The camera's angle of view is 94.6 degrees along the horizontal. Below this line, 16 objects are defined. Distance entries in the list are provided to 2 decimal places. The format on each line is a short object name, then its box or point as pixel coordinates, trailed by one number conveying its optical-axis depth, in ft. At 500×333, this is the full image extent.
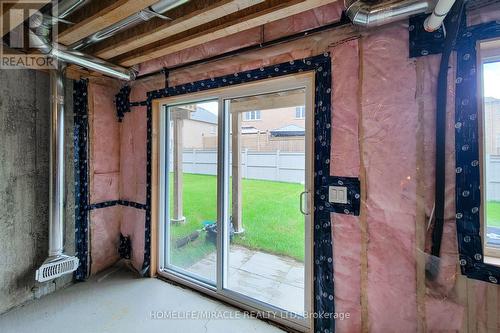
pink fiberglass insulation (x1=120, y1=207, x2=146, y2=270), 8.58
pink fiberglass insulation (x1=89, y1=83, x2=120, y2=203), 8.39
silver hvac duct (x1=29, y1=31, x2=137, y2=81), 5.44
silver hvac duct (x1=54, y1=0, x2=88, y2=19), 4.40
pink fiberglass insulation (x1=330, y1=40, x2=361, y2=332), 4.88
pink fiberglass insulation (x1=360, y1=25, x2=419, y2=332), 4.40
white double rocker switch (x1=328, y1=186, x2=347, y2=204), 4.96
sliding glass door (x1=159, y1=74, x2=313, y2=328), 6.12
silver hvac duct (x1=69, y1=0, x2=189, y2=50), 4.55
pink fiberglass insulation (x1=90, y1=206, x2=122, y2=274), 8.45
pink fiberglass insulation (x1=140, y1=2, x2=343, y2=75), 4.97
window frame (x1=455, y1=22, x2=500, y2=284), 3.84
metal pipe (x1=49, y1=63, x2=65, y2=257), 6.91
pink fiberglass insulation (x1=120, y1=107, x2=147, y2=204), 8.50
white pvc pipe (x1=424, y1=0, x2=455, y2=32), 3.29
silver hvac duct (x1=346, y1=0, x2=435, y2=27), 3.83
